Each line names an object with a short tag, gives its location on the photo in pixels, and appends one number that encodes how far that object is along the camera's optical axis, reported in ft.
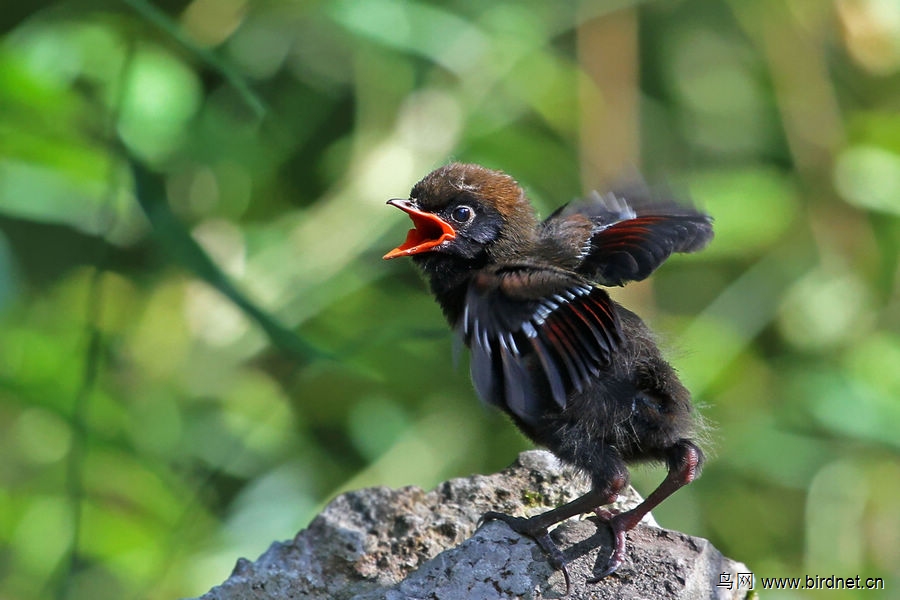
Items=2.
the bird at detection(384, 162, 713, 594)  20.31
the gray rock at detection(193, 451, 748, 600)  20.07
